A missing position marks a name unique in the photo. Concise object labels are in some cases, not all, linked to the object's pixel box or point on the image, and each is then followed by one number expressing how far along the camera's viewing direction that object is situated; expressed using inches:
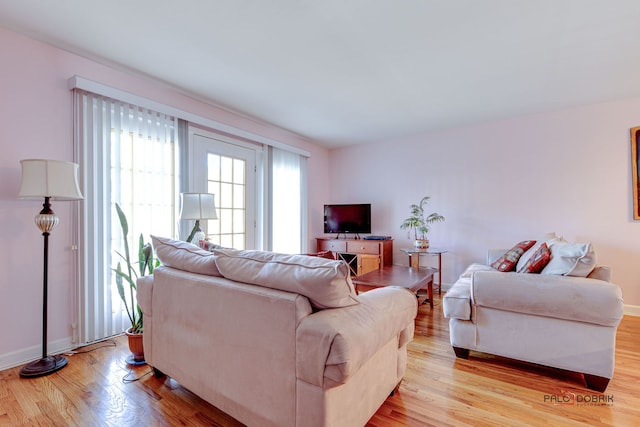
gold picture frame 123.8
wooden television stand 168.2
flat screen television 184.9
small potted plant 151.3
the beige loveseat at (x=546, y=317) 69.7
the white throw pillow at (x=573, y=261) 73.9
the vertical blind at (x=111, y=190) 93.1
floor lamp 74.0
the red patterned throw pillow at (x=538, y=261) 82.0
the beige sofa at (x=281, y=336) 44.6
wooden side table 141.7
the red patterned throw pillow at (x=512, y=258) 95.5
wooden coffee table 107.1
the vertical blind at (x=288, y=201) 167.8
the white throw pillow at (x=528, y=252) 95.3
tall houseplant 83.4
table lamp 102.4
